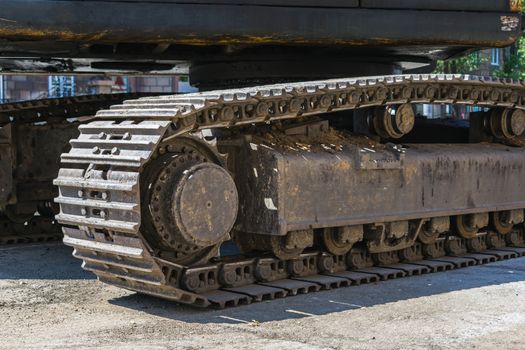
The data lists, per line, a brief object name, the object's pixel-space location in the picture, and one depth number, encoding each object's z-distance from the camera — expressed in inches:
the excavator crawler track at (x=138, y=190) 304.2
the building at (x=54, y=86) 1535.4
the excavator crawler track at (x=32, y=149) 491.8
